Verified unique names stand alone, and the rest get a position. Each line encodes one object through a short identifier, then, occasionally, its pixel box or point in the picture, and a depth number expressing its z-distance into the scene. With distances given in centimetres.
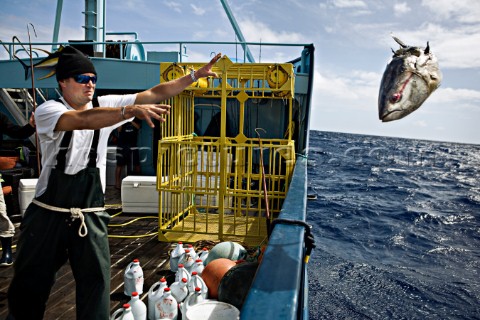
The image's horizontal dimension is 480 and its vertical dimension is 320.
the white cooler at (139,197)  721
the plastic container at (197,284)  337
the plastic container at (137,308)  313
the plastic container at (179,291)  343
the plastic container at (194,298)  316
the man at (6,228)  433
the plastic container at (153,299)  327
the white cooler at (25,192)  647
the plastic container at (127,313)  291
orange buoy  358
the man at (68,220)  234
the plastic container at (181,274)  362
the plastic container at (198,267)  390
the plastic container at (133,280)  376
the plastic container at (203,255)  432
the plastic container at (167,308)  315
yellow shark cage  543
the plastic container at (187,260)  408
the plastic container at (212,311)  280
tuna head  198
